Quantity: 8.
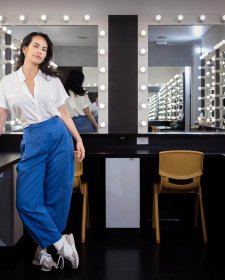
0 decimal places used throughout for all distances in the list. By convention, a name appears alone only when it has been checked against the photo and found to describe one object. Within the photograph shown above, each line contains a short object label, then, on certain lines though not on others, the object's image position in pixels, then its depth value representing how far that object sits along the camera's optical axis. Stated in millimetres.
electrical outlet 4398
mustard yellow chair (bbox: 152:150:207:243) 3594
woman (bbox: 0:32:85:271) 2789
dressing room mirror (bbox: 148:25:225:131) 4316
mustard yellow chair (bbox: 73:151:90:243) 3672
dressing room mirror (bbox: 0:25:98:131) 4262
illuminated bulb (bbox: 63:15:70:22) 4312
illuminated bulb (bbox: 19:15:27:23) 4301
